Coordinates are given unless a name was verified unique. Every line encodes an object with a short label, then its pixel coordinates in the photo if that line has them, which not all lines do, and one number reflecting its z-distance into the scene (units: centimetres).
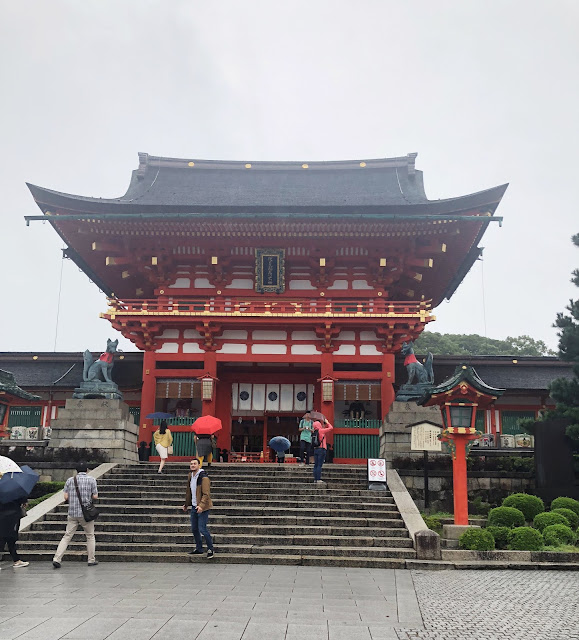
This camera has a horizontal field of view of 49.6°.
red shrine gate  2361
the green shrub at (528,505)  1542
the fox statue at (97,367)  2198
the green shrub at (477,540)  1300
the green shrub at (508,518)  1438
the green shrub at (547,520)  1413
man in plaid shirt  1160
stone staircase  1289
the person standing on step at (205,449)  1916
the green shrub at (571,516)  1460
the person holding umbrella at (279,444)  2183
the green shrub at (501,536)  1345
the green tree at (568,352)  1794
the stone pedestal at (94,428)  1998
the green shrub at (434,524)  1526
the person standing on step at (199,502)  1192
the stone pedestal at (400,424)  1908
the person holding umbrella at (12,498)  1098
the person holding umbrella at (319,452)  1703
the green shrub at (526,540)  1288
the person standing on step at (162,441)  1875
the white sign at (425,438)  1759
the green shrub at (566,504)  1551
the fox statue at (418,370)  2136
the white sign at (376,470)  1689
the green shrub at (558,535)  1319
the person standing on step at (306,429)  1925
